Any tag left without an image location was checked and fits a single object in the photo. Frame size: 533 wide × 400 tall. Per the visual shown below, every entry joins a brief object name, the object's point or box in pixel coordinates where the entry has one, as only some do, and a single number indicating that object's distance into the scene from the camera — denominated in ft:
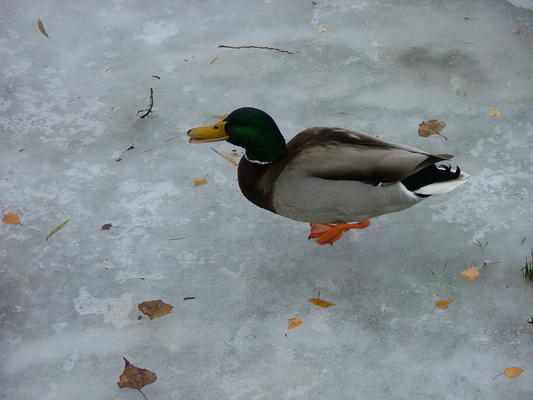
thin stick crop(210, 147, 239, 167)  24.93
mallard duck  19.39
